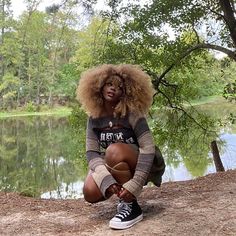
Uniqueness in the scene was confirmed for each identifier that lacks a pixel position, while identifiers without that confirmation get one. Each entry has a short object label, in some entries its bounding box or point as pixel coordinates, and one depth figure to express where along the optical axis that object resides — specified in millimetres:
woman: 3133
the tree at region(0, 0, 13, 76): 27303
